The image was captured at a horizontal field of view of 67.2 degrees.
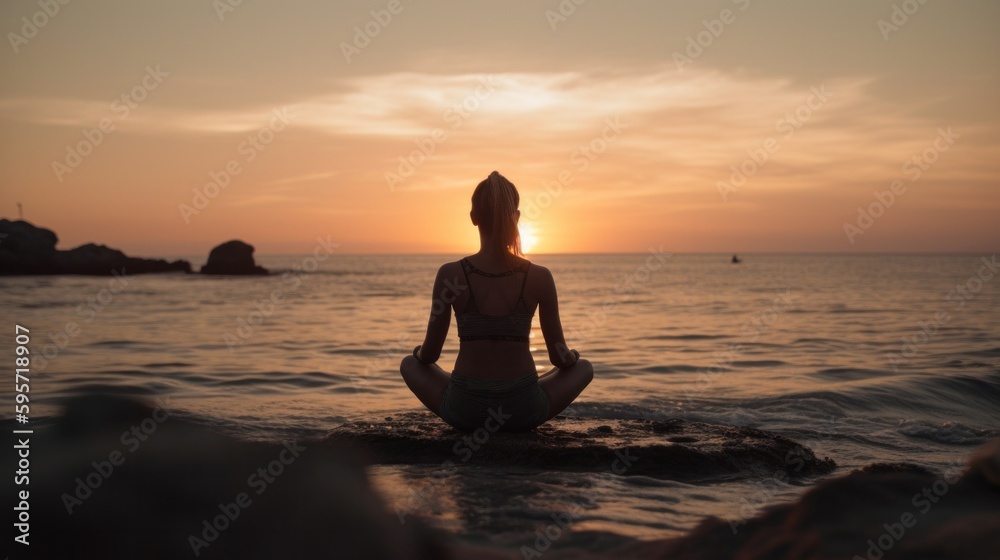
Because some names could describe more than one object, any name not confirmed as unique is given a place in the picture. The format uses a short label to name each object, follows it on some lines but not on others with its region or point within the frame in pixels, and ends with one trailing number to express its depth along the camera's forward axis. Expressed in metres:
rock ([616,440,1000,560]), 2.28
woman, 5.66
